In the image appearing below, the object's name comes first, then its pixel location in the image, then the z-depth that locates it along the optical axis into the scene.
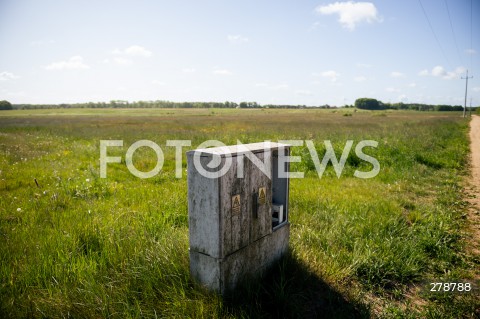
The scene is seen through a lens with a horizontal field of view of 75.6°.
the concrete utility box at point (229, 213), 2.52
